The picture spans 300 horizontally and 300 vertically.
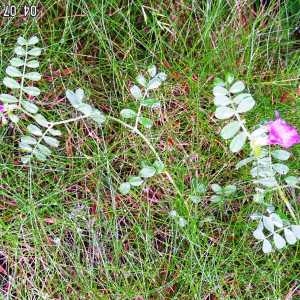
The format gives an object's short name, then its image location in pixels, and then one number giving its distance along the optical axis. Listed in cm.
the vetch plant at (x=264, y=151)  31
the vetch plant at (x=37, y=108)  33
